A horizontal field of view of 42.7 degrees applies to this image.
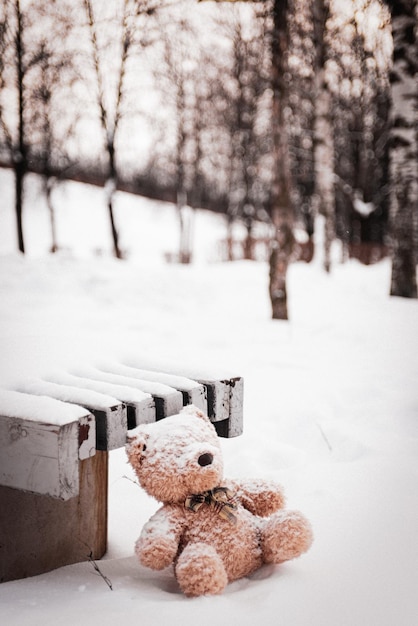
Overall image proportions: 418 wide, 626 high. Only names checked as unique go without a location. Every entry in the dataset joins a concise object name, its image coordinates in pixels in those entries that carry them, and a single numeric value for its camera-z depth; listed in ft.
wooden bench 5.49
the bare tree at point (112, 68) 46.70
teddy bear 5.85
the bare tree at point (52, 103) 43.98
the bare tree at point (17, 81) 42.06
